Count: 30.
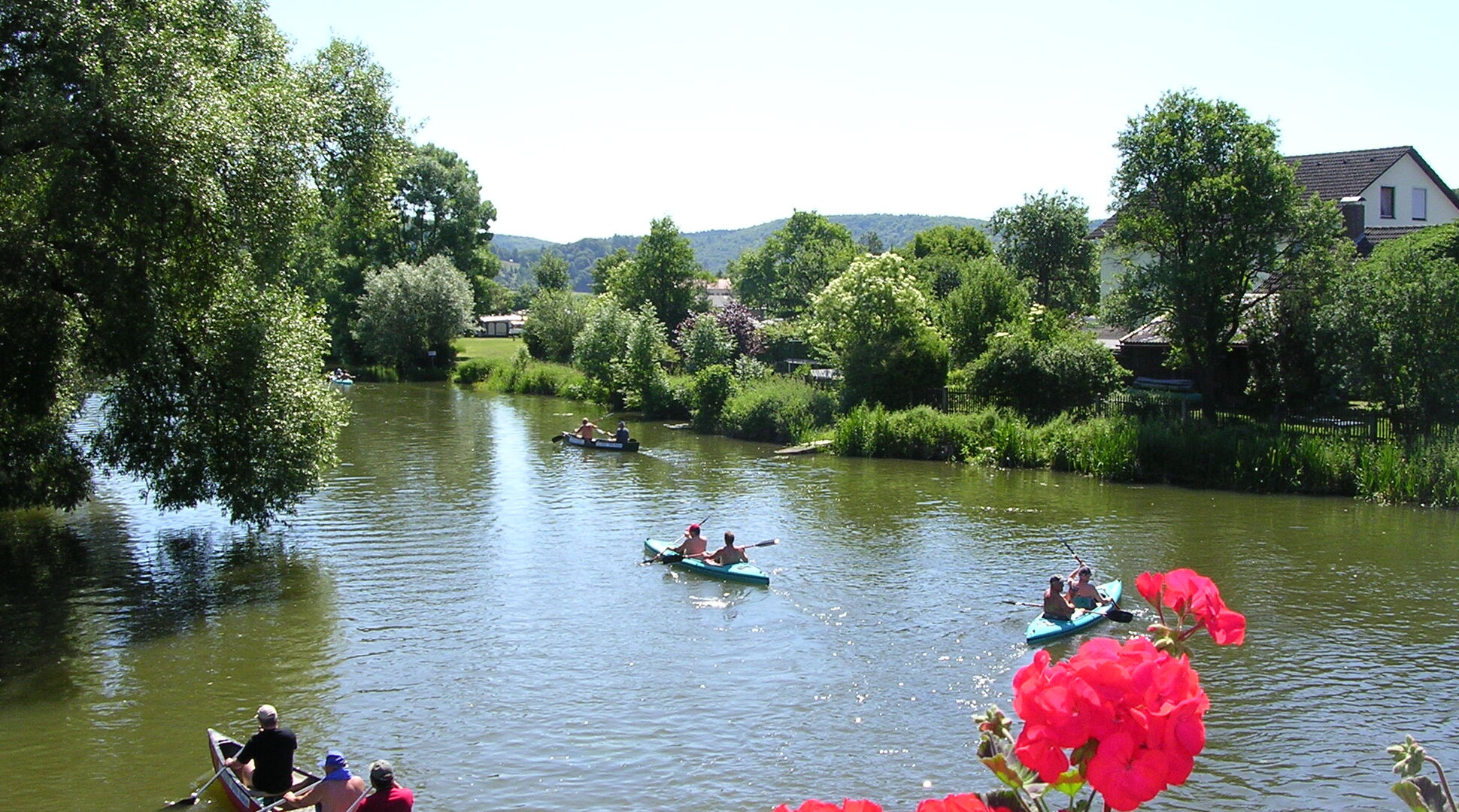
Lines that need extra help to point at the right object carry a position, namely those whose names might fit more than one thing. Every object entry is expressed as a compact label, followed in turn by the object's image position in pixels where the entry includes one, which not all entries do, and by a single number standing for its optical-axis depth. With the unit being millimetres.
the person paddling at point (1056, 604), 17453
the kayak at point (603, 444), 36188
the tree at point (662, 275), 59188
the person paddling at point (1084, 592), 18125
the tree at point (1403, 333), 26312
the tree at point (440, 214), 73750
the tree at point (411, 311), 61906
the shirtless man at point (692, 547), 21781
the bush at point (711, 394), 41125
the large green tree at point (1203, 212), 30422
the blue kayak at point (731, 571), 20562
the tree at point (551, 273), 113812
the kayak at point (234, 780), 11664
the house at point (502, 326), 104000
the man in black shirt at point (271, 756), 11727
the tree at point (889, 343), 36469
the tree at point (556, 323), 60156
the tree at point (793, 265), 60628
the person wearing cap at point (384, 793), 10516
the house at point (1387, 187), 42375
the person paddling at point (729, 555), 21125
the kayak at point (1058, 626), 17091
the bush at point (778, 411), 37688
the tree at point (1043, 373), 33281
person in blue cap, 10977
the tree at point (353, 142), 22359
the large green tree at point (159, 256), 16125
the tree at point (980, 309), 37688
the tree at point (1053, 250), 49688
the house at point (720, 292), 99562
